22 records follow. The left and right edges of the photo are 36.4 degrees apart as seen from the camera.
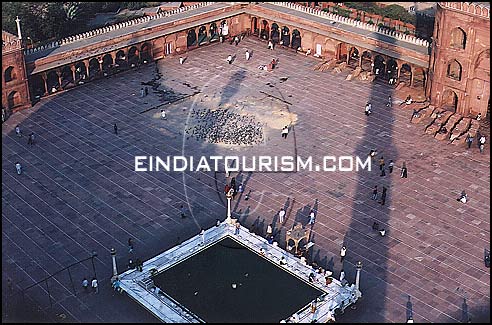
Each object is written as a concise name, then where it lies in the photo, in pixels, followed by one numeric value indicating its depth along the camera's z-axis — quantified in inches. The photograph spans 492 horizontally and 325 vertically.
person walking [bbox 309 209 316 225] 1744.8
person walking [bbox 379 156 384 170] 1979.8
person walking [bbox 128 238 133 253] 1635.5
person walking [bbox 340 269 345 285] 1534.2
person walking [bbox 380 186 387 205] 1825.8
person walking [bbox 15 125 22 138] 2143.2
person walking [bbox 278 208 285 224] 1753.2
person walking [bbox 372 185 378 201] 1841.8
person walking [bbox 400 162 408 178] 1948.8
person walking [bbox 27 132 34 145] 2098.8
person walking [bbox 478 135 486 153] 2085.4
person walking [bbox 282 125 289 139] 2165.6
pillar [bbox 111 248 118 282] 1505.9
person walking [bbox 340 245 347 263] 1610.5
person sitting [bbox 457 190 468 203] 1840.6
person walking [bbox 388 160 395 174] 1973.8
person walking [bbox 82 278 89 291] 1514.5
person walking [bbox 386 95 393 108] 2353.6
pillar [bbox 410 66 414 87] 2440.9
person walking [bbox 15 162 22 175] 1935.3
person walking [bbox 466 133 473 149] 2102.6
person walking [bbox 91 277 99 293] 1505.9
